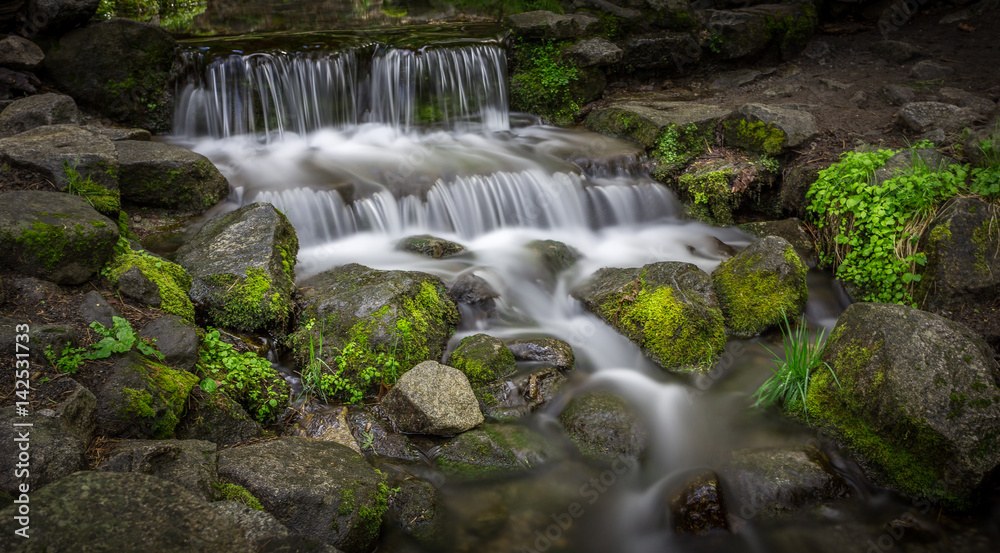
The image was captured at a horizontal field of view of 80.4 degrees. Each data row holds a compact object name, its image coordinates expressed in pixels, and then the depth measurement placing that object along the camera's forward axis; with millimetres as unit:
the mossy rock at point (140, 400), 3275
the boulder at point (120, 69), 8109
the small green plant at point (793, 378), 4625
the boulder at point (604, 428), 4363
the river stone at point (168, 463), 2865
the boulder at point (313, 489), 3244
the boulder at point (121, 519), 2107
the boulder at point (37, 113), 6459
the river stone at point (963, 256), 5156
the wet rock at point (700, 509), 3756
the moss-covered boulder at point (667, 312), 5152
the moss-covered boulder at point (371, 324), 4715
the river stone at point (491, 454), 4145
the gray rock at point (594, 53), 9898
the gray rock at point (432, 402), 4309
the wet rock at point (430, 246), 6699
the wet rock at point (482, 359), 4789
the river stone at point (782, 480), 3869
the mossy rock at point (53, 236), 3928
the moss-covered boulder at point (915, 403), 3758
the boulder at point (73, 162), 4945
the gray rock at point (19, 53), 7316
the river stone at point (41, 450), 2467
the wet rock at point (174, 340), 3951
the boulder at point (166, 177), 6172
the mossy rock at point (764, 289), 5484
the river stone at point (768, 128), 7367
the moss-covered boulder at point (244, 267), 4855
